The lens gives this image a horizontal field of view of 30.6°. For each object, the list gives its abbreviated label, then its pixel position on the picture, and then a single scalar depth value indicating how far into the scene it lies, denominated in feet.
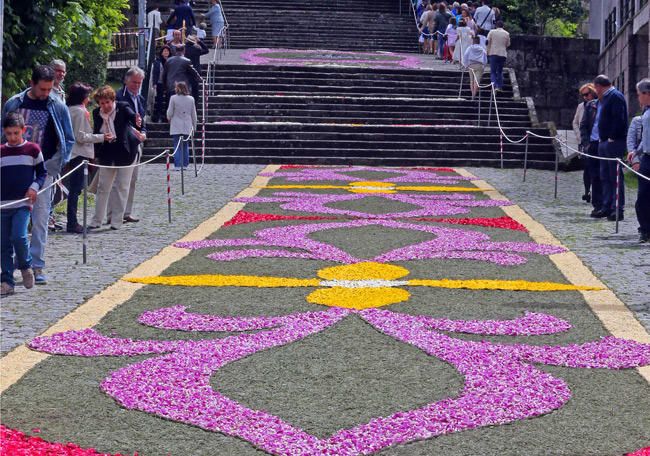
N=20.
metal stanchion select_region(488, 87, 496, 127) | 85.35
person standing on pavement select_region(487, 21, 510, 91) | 87.76
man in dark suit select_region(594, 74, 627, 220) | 47.39
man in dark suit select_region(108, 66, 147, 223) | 46.39
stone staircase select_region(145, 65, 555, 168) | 77.61
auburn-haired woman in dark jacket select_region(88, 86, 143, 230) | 44.21
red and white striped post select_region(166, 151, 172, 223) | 46.78
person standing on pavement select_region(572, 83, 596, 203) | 53.08
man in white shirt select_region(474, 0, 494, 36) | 106.22
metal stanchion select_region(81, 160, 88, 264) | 35.94
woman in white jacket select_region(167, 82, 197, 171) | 64.80
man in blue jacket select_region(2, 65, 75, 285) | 34.76
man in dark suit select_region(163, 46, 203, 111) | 75.92
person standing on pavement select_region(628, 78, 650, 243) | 41.19
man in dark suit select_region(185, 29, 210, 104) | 88.07
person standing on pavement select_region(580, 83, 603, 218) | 50.19
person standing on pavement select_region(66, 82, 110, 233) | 42.68
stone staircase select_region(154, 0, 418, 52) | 126.72
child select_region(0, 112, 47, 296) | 30.58
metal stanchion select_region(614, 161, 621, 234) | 43.57
